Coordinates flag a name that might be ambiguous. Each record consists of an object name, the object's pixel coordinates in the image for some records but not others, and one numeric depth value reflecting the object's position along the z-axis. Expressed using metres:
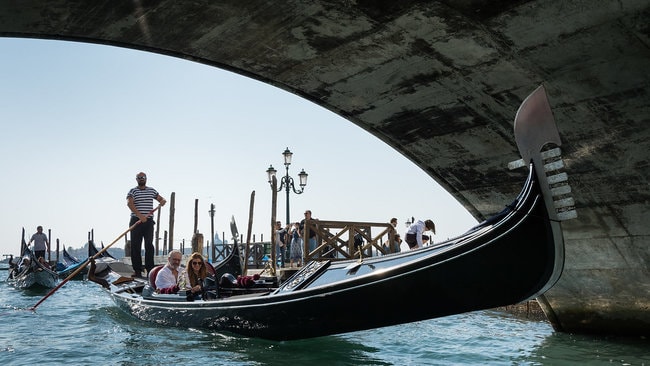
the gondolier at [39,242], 13.44
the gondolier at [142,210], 6.54
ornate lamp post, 11.10
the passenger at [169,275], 6.26
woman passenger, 5.63
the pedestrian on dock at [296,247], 9.95
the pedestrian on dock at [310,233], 9.23
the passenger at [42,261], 13.25
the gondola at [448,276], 3.13
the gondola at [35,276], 13.06
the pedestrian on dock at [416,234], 7.88
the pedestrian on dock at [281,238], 10.58
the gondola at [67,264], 19.80
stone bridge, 3.21
